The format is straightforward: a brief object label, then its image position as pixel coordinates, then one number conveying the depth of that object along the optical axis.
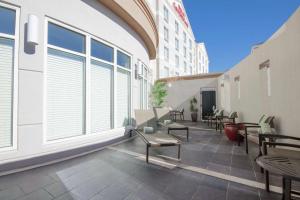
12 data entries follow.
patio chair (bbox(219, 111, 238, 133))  5.67
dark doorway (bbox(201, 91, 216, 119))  8.88
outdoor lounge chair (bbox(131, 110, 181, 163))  2.72
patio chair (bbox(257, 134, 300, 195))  1.87
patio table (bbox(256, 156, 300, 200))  1.37
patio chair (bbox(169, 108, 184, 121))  9.20
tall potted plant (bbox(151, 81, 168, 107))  8.10
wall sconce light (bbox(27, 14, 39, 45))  2.37
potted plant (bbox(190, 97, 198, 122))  8.86
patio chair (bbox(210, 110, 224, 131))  6.19
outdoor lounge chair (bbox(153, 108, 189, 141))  4.72
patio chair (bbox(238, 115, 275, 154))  3.13
